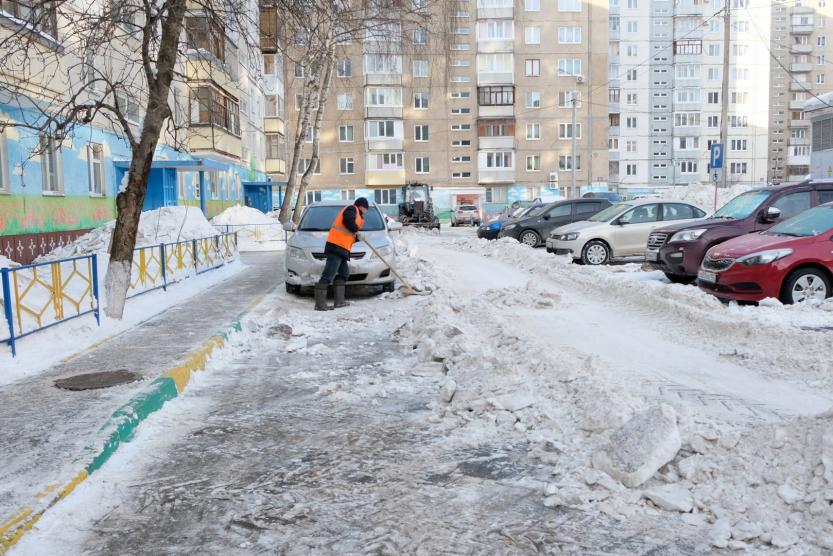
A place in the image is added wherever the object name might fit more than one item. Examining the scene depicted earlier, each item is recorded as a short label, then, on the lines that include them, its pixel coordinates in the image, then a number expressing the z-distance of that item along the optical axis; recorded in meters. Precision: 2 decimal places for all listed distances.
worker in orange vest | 10.53
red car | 9.27
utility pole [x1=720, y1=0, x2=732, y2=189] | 25.89
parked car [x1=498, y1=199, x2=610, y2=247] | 21.92
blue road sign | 20.91
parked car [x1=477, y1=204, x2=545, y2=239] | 26.64
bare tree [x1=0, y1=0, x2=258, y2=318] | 9.05
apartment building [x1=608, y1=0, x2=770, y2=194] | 67.69
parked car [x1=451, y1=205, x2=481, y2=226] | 43.81
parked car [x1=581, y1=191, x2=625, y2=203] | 31.74
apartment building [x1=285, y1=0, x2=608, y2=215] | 55.56
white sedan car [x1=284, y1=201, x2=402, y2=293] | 11.48
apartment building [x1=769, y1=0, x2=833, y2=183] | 87.56
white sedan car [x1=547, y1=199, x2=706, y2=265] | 16.44
